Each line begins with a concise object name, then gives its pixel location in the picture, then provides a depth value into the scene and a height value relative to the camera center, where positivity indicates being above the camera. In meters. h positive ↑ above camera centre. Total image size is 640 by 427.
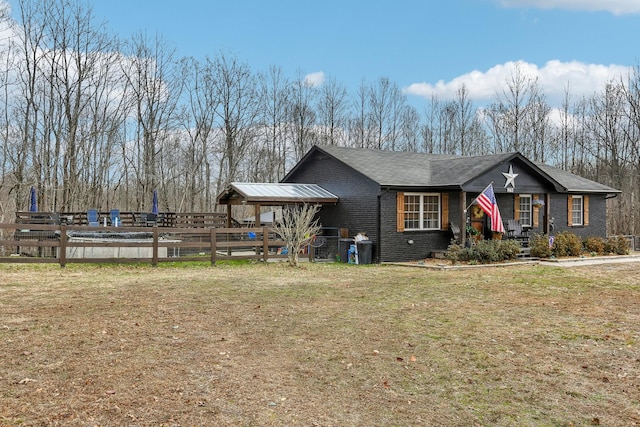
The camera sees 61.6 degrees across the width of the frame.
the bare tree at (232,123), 34.09 +6.90
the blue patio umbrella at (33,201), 20.66 +1.06
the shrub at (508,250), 17.17 -0.57
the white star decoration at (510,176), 19.62 +2.05
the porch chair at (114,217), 20.98 +0.48
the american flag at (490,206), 17.33 +0.84
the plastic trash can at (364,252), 17.39 -0.68
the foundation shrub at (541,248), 18.19 -0.53
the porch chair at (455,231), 18.27 +0.03
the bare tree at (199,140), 33.38 +5.62
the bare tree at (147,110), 30.33 +6.83
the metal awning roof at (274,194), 18.12 +1.29
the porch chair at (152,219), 22.17 +0.43
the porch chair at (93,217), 21.05 +0.47
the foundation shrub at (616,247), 20.50 -0.53
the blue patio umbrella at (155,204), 23.42 +1.10
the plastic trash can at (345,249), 18.16 -0.62
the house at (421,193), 17.83 +1.39
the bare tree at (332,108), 39.19 +9.00
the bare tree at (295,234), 15.64 -0.10
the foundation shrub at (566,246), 18.67 -0.47
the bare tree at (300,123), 38.12 +7.66
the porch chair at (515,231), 20.12 +0.04
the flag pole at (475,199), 17.55 +1.13
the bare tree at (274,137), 37.72 +6.58
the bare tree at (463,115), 42.16 +9.24
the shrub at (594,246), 20.23 -0.50
